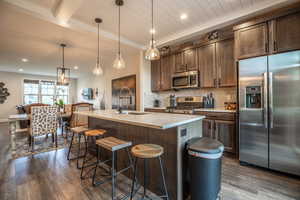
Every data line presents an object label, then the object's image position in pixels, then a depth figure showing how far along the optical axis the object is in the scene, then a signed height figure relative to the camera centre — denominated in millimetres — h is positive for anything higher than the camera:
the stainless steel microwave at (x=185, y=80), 3445 +563
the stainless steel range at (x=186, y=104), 3309 -99
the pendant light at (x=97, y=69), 2885 +684
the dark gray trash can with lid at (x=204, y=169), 1368 -713
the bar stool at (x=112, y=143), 1584 -533
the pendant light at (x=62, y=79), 3904 +638
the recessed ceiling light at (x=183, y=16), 2721 +1750
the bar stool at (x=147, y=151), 1356 -534
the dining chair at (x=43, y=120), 3072 -475
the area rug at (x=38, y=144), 3037 -1174
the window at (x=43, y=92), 7998 +566
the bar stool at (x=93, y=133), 2079 -508
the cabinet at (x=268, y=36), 2074 +1085
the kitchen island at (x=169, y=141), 1481 -506
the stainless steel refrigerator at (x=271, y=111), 2014 -175
